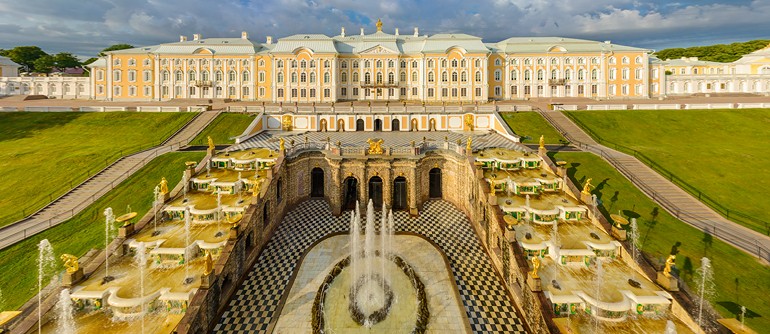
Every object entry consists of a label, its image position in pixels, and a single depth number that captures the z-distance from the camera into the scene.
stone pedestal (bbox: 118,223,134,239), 18.52
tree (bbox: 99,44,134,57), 107.38
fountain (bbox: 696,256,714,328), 16.30
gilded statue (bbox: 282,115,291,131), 43.91
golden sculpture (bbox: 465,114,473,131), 43.81
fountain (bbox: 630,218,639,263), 18.32
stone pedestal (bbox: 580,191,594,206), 21.33
